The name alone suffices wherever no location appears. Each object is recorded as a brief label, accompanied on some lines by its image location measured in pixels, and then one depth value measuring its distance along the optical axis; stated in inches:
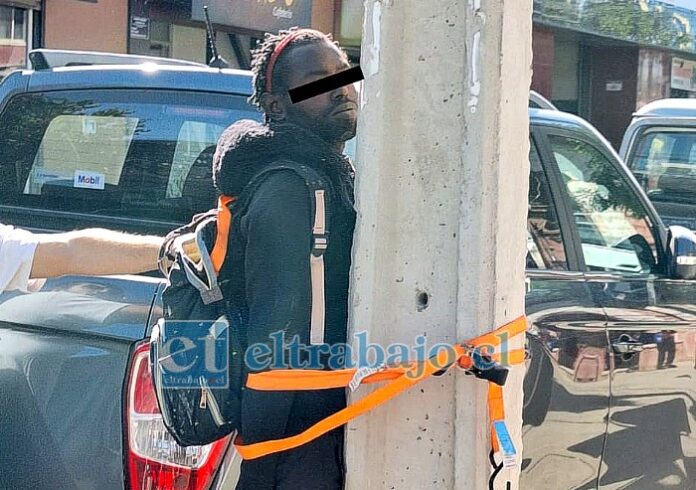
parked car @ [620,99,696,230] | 466.5
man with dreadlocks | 160.8
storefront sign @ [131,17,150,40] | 518.7
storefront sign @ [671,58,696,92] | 1160.9
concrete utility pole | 158.2
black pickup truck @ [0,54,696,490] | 177.9
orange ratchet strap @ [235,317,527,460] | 157.8
